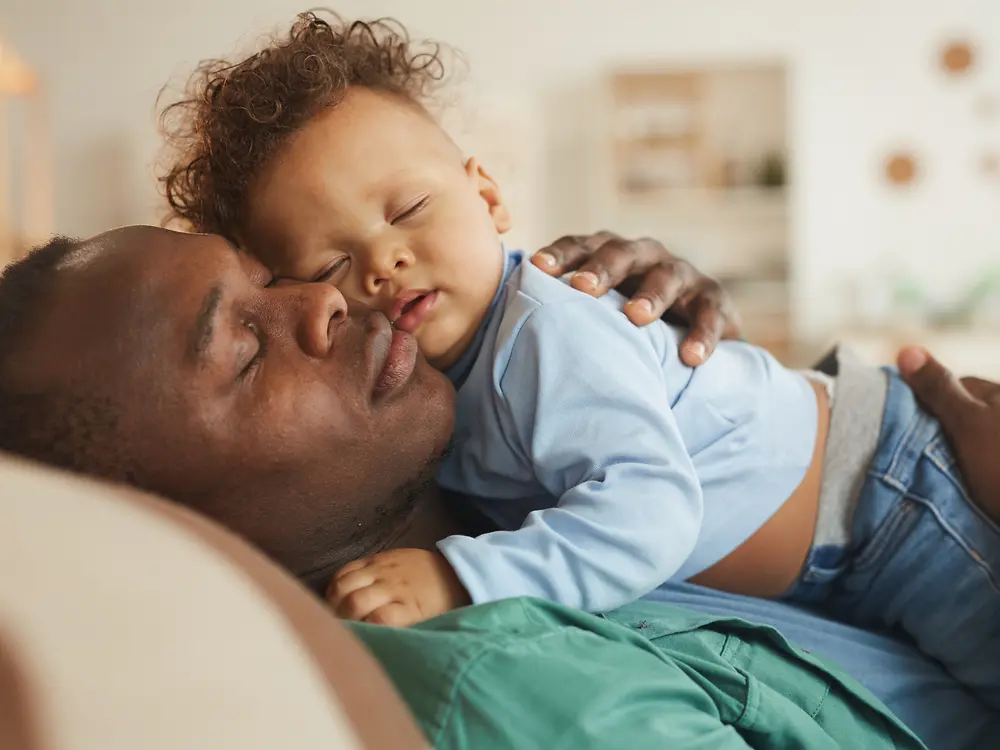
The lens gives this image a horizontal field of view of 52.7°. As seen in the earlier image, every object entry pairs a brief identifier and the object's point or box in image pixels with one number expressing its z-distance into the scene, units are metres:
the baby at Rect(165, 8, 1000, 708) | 0.94
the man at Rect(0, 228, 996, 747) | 0.64
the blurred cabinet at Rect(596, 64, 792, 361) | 5.23
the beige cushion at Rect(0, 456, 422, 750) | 0.40
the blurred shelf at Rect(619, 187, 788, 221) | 5.23
